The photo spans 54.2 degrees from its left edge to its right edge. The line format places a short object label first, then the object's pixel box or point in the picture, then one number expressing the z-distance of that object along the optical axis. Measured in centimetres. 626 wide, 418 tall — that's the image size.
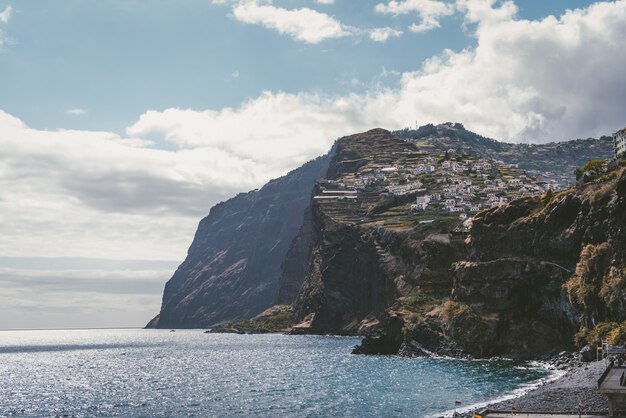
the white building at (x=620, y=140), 18826
